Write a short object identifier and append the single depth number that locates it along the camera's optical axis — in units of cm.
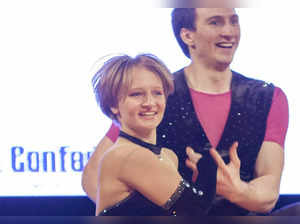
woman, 516
